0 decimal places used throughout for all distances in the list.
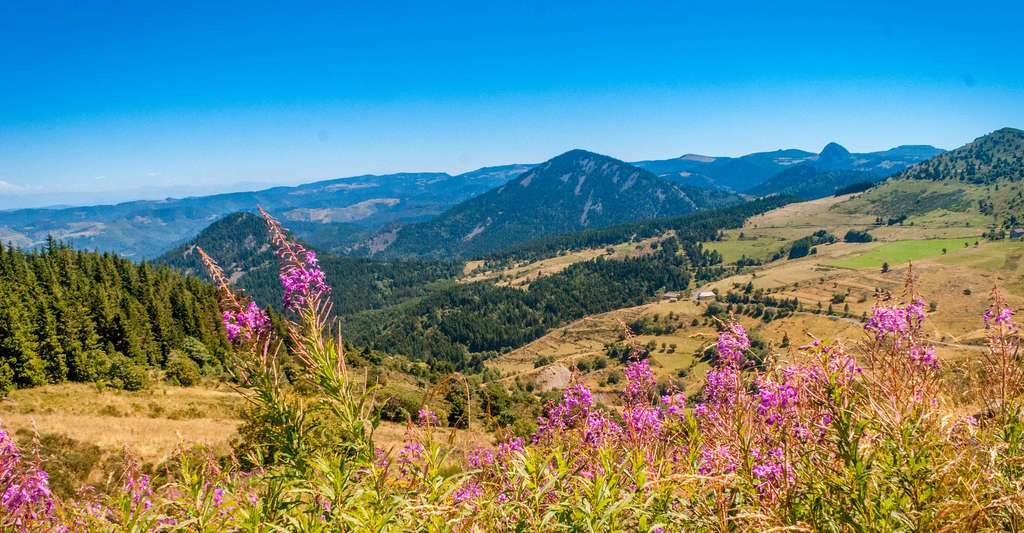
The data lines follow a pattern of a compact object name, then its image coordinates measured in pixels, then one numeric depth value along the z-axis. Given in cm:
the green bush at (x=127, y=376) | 4438
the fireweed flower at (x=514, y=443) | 640
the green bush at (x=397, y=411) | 4178
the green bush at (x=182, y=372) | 5284
